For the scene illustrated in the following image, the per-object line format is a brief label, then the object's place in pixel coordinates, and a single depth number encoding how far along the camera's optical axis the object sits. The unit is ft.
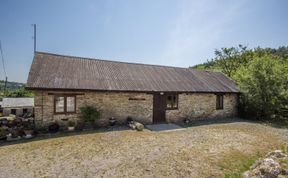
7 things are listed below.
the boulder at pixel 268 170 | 15.55
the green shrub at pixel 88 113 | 35.06
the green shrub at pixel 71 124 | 33.78
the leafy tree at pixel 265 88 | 50.24
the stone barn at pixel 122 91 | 34.06
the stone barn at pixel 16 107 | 71.00
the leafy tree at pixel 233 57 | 96.43
